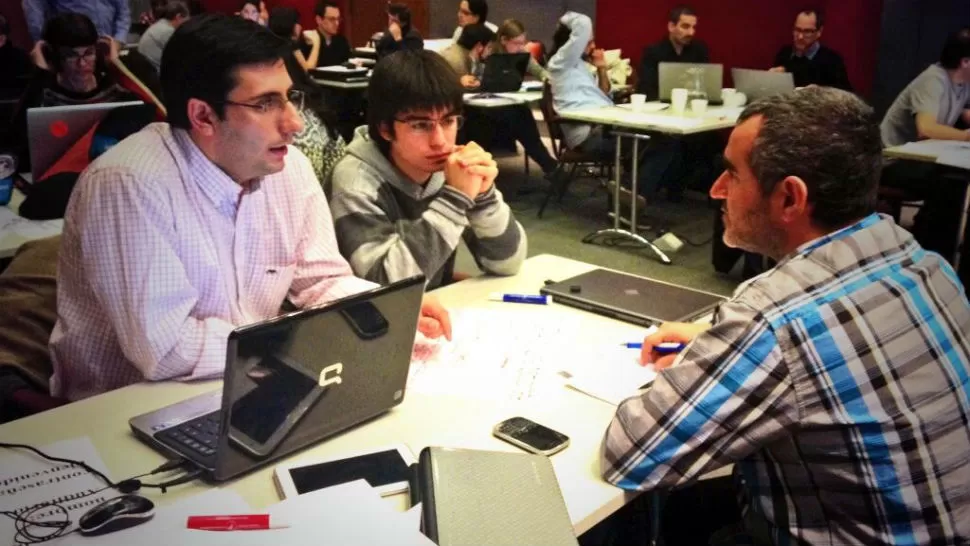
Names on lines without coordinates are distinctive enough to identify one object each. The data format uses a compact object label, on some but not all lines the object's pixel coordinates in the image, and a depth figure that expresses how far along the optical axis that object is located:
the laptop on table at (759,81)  5.20
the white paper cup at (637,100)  5.39
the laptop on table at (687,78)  5.50
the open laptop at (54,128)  2.72
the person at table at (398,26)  7.80
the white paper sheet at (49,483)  1.23
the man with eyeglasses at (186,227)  1.60
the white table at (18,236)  2.51
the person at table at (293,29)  7.39
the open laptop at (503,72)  6.60
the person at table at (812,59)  6.23
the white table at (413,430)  1.31
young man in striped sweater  2.14
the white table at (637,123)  4.87
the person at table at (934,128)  4.61
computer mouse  1.17
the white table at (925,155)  4.19
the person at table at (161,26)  7.21
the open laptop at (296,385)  1.22
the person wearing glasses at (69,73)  3.88
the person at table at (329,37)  7.97
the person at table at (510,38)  7.07
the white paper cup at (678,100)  5.35
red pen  1.17
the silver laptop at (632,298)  1.97
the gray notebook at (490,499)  1.15
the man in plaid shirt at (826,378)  1.25
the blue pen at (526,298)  2.09
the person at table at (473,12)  7.24
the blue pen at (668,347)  1.73
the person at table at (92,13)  5.89
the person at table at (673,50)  6.61
